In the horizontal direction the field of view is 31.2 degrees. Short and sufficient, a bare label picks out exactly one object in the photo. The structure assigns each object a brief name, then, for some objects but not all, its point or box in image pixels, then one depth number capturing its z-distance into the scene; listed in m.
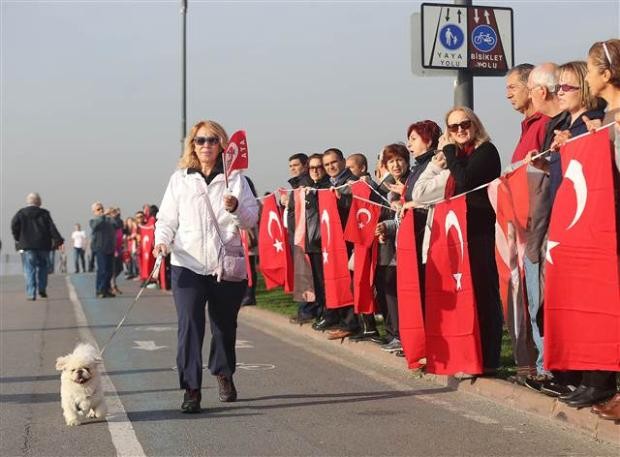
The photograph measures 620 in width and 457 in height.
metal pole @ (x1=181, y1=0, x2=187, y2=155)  34.50
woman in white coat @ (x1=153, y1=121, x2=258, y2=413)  8.45
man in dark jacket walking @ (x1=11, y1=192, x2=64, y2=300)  23.52
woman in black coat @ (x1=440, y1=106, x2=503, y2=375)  8.88
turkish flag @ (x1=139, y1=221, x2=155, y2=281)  27.36
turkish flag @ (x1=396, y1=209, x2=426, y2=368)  9.50
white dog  7.89
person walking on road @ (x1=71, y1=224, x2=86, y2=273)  46.78
